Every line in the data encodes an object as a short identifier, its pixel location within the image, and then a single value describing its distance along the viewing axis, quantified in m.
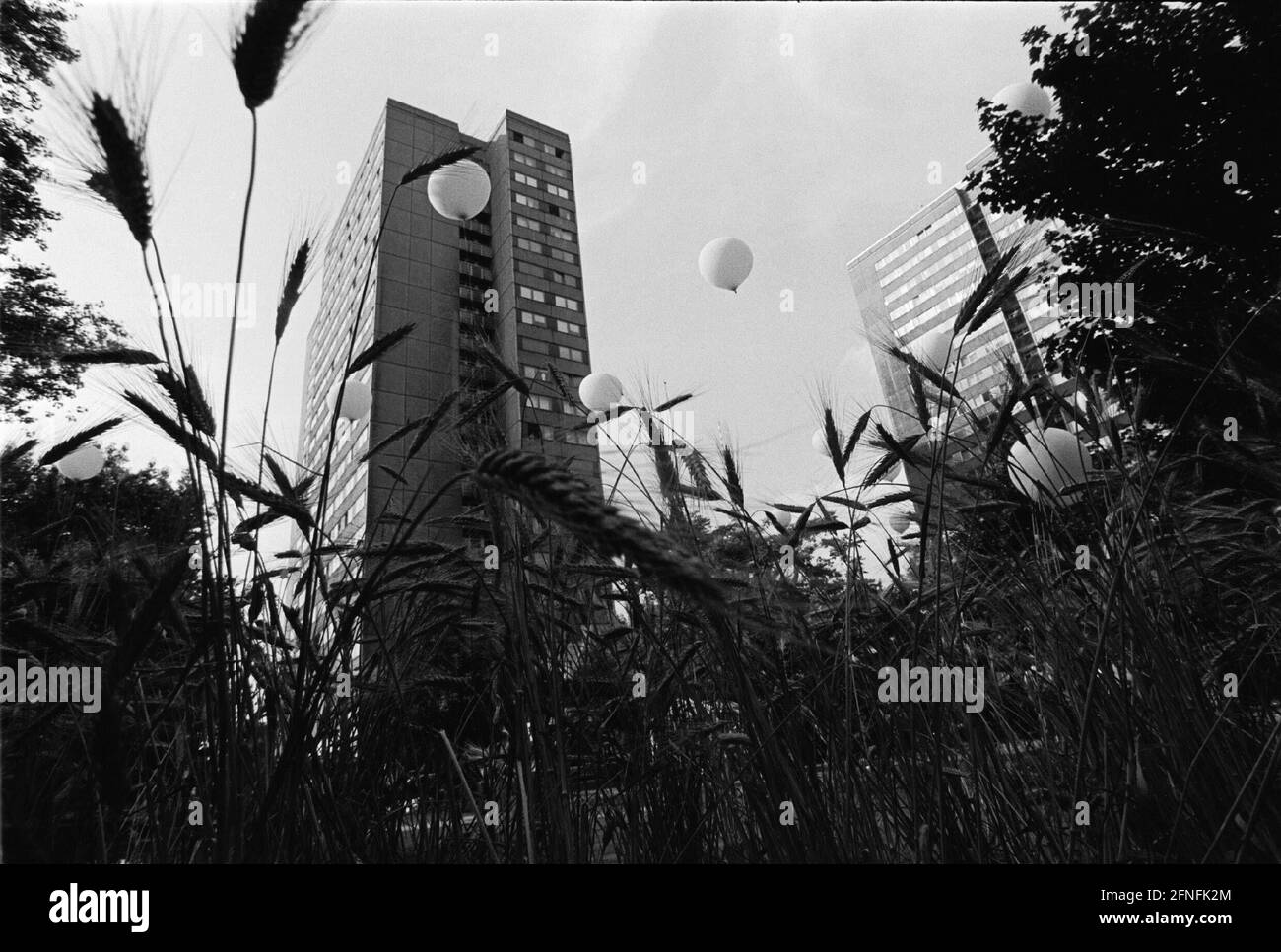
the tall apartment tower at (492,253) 32.84
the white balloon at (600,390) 3.72
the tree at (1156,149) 5.08
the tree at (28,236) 1.57
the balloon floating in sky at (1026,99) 4.39
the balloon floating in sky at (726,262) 4.23
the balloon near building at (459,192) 3.19
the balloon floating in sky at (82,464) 2.34
